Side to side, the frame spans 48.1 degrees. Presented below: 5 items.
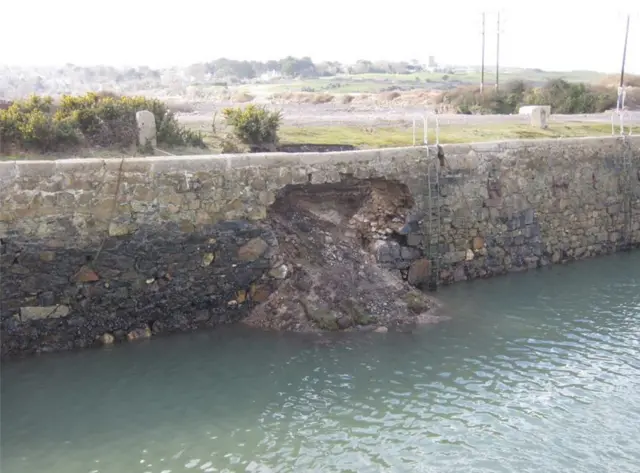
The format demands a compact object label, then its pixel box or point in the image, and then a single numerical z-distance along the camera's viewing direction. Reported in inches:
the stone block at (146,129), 655.6
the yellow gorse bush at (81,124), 601.3
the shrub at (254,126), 749.9
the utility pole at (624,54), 2078.2
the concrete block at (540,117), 1047.0
